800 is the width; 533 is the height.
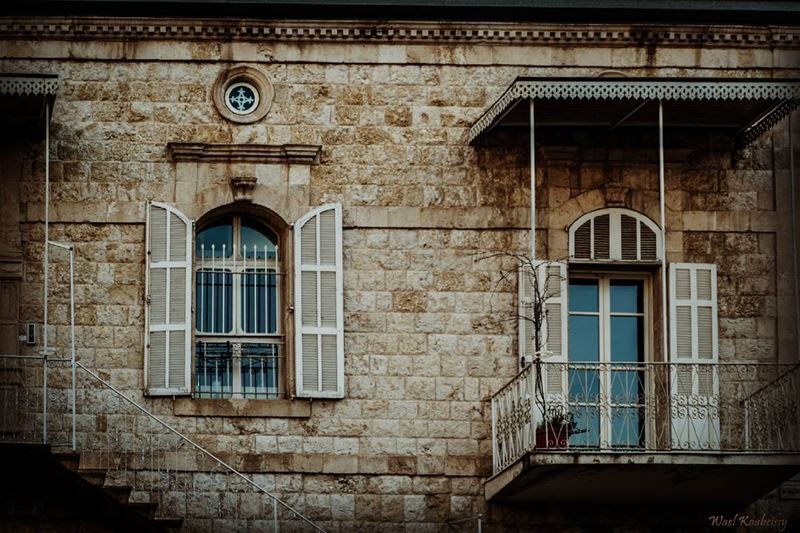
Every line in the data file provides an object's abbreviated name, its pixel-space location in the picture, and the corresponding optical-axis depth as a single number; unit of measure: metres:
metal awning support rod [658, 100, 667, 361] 25.25
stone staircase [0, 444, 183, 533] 24.34
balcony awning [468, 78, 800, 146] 25.11
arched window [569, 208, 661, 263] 26.33
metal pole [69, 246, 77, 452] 25.55
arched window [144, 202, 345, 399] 25.77
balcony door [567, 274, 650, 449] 25.77
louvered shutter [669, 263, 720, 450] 25.41
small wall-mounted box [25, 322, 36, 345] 25.67
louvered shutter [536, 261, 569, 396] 25.98
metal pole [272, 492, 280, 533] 24.83
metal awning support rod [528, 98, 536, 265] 25.30
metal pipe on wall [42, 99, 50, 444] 24.98
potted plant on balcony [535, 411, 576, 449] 24.48
